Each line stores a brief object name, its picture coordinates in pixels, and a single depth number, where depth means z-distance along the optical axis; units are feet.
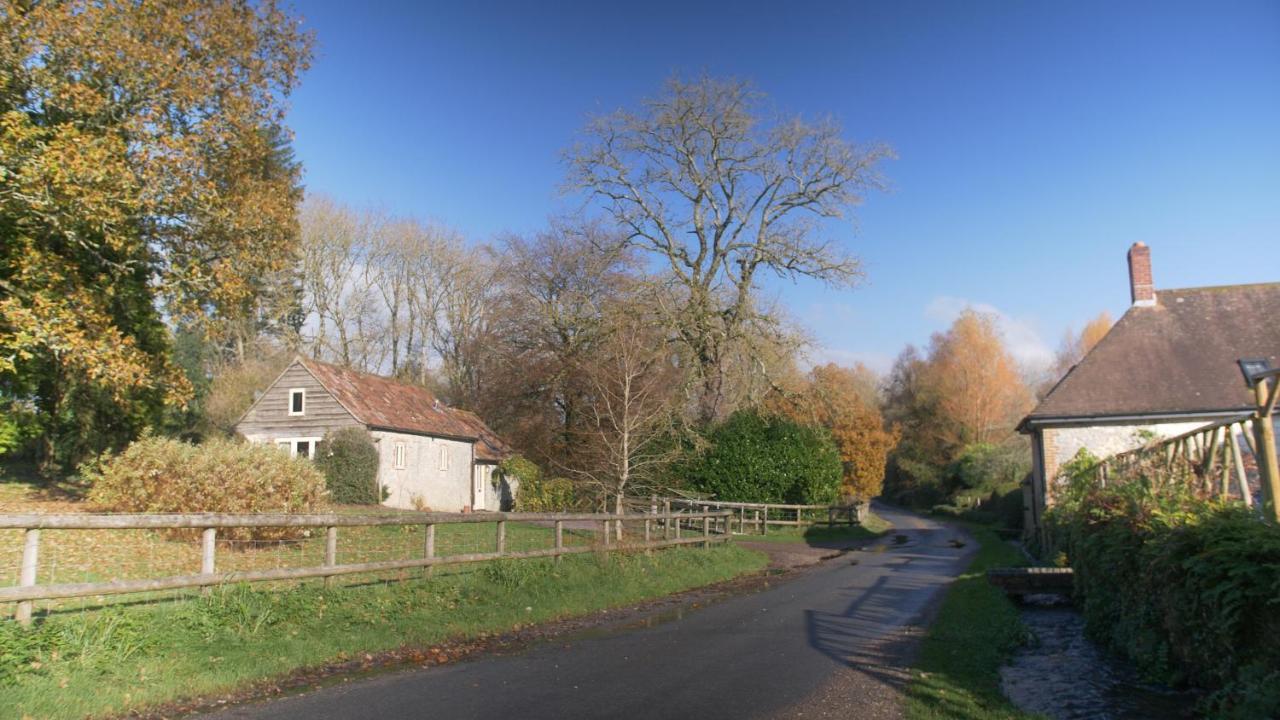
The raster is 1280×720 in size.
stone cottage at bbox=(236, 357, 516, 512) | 108.68
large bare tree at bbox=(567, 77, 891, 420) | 117.91
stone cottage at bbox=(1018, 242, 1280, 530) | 73.51
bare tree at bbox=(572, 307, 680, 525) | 72.69
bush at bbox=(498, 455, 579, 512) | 103.04
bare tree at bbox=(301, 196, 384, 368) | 166.81
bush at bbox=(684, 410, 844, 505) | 114.42
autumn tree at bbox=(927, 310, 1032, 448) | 198.29
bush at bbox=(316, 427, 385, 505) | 99.14
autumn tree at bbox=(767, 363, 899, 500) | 149.07
